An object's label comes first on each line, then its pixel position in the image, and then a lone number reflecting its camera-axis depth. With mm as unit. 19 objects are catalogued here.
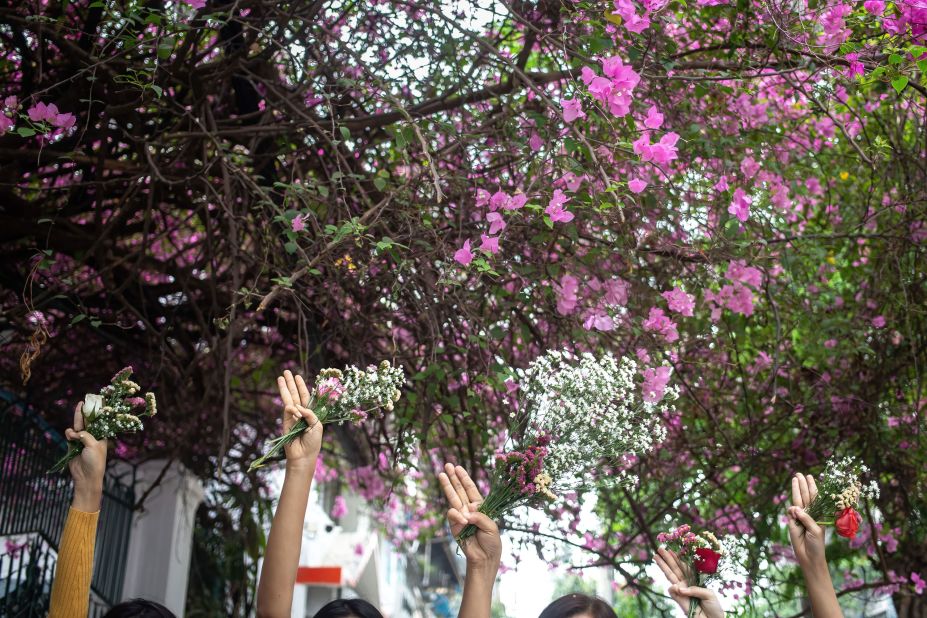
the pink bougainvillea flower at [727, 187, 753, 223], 3859
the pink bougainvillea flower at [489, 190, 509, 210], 3498
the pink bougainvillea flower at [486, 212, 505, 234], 3438
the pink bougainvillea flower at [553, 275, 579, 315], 3831
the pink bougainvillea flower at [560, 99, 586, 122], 3162
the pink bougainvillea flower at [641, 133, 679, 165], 3131
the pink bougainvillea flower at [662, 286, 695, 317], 3955
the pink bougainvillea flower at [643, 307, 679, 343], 3879
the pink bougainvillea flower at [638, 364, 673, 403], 3668
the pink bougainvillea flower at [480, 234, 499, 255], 3361
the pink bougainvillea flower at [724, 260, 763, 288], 4059
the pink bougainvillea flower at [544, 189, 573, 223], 3328
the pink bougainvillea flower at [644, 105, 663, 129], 3299
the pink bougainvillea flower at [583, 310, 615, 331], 3828
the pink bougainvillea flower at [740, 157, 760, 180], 4215
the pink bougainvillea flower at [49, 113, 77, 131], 3646
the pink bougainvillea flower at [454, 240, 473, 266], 3422
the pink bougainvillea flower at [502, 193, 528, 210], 3324
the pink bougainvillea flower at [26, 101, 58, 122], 3547
